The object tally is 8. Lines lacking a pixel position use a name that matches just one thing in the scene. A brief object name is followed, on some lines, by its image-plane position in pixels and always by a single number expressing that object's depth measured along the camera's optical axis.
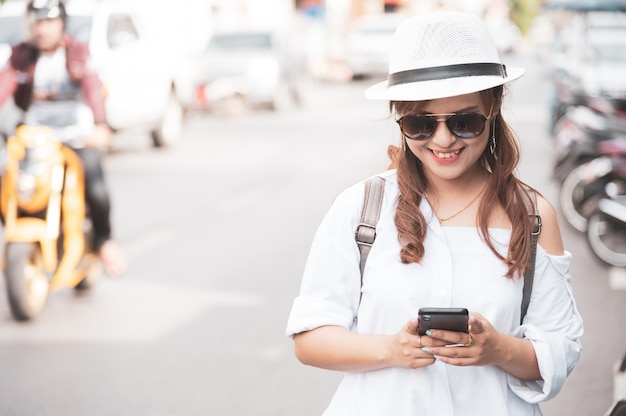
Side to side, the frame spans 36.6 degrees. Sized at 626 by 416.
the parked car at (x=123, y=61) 13.28
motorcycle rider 6.00
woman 2.08
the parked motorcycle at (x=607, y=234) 7.49
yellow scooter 5.93
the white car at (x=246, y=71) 20.36
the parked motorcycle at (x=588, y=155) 7.95
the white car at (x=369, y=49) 29.52
